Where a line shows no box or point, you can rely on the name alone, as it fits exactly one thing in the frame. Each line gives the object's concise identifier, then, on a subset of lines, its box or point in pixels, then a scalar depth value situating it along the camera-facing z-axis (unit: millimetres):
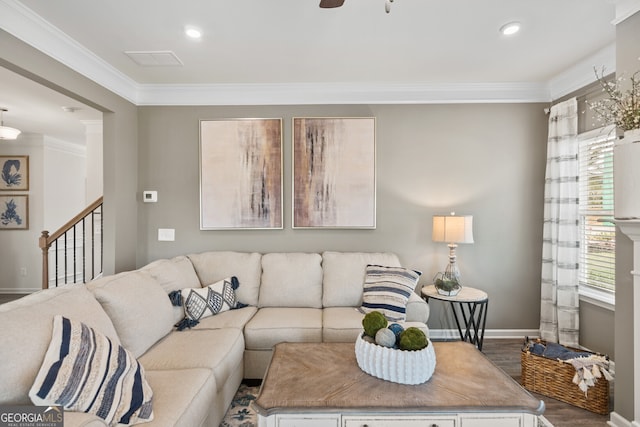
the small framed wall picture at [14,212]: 5113
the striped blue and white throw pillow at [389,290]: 2641
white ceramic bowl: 1531
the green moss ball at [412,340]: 1568
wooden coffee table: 1387
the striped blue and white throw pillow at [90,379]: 1165
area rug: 2002
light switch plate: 3412
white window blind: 2701
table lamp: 2881
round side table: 2670
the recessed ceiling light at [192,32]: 2266
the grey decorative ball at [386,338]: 1606
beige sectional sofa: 1248
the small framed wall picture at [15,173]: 5133
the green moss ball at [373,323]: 1704
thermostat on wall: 3404
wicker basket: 2129
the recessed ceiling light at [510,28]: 2216
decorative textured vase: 1675
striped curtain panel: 2910
